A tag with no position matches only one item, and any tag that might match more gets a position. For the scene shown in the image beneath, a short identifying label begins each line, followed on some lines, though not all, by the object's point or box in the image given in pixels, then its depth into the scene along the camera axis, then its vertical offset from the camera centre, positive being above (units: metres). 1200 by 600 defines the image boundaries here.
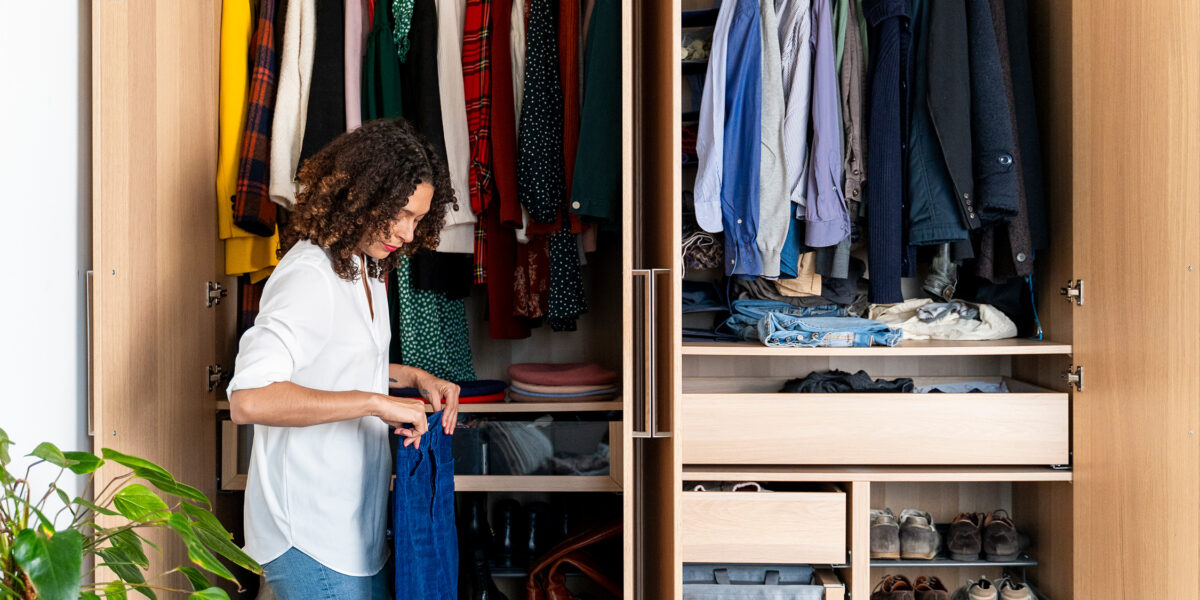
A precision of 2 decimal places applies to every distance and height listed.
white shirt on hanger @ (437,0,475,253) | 2.31 +0.48
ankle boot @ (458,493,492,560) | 2.54 -0.66
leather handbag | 2.37 -0.72
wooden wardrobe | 1.76 -0.11
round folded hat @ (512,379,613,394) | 2.33 -0.24
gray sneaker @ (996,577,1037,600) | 2.34 -0.79
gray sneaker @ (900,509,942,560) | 2.37 -0.66
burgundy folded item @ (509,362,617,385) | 2.34 -0.20
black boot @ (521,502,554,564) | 2.55 -0.68
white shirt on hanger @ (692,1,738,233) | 2.20 +0.39
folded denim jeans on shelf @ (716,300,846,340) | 2.42 -0.04
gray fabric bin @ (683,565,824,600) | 2.15 -0.71
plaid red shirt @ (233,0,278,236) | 2.18 +0.41
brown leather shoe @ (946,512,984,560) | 2.39 -0.67
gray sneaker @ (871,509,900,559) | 2.37 -0.65
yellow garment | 2.23 +0.43
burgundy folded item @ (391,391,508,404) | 2.31 -0.26
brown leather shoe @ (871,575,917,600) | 2.42 -0.82
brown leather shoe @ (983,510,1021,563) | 2.38 -0.66
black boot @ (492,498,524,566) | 2.55 -0.68
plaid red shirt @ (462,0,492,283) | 2.30 +0.56
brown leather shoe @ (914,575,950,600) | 2.40 -0.82
